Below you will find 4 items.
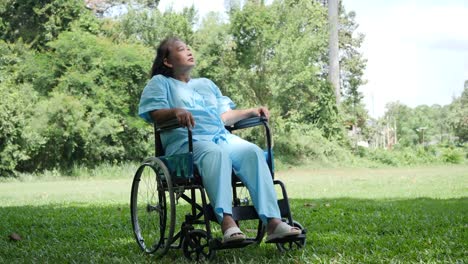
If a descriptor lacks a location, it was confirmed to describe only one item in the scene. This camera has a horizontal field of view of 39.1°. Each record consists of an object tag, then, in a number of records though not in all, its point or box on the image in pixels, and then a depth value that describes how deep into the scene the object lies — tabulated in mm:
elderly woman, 3201
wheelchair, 3227
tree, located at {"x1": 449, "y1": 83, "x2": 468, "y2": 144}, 35719
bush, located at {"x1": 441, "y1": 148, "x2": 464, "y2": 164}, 23969
